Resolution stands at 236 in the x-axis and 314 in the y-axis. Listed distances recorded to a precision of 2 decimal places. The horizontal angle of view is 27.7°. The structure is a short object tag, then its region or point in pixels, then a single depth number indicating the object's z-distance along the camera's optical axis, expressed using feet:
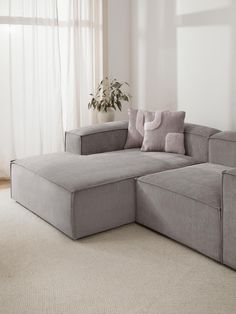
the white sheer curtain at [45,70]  15.76
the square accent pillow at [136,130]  14.55
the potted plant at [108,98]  16.92
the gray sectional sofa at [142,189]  9.64
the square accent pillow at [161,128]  13.84
